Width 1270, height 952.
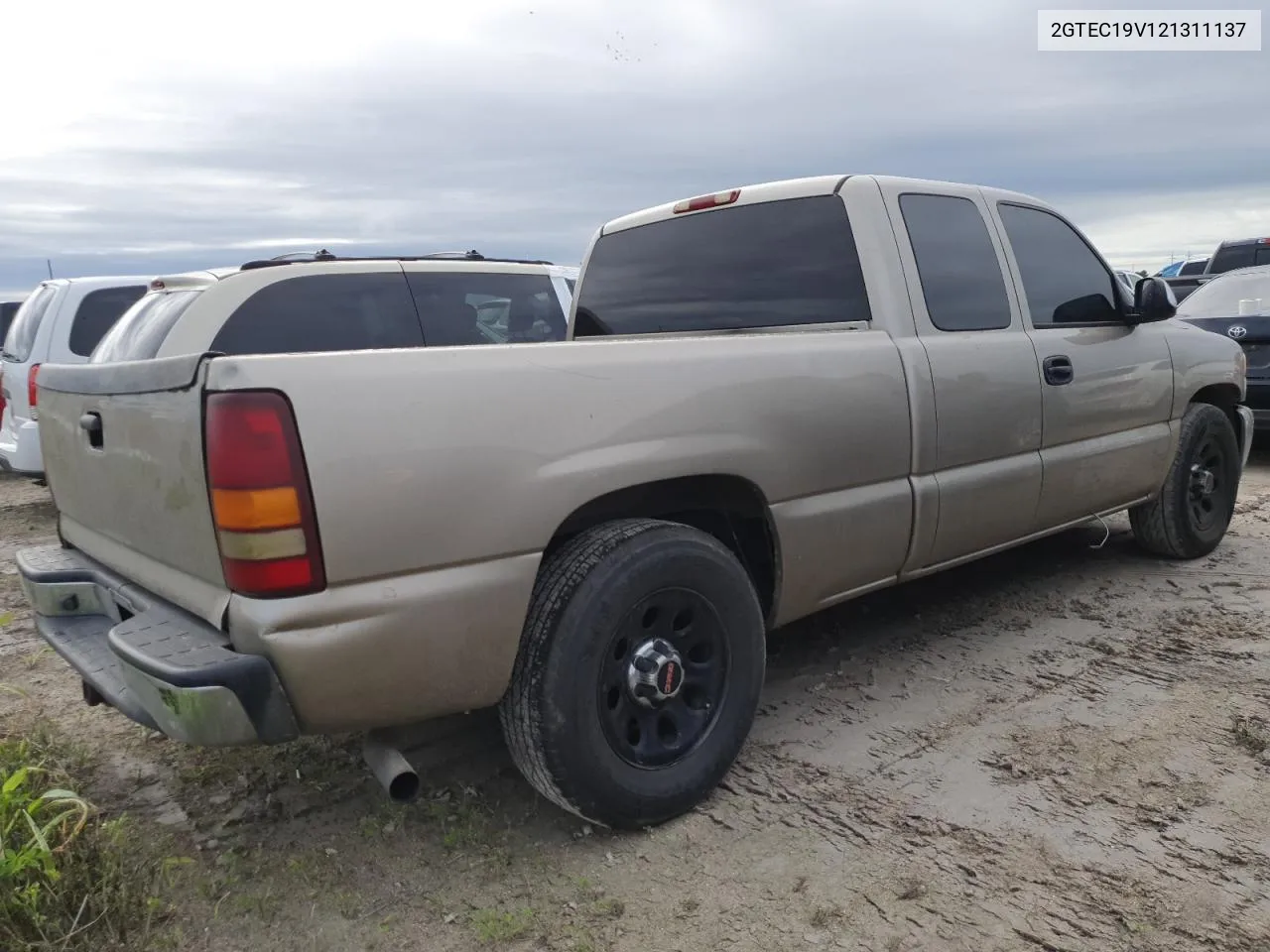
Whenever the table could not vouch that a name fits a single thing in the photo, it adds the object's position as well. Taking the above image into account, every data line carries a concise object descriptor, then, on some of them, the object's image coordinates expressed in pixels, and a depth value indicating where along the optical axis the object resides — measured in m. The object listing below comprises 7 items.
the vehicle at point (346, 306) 5.37
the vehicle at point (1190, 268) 18.91
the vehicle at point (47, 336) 7.23
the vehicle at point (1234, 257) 12.96
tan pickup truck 2.19
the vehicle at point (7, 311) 11.34
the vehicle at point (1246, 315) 7.91
